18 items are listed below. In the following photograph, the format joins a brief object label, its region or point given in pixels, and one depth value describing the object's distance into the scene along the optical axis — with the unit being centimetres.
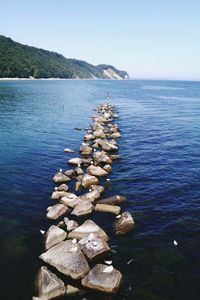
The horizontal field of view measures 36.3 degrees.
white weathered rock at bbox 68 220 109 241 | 1814
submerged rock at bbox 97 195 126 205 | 2280
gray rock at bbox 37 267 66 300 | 1406
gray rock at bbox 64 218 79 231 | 1921
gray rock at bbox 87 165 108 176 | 2859
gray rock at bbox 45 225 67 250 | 1767
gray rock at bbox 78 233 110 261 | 1648
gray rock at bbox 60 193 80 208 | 2241
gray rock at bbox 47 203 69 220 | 2096
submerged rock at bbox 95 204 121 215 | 2166
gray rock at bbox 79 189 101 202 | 2324
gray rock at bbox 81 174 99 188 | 2633
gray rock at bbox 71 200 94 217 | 2139
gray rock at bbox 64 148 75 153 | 3641
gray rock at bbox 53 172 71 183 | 2686
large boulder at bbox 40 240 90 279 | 1526
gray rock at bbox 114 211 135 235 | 1938
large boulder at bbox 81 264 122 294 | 1438
